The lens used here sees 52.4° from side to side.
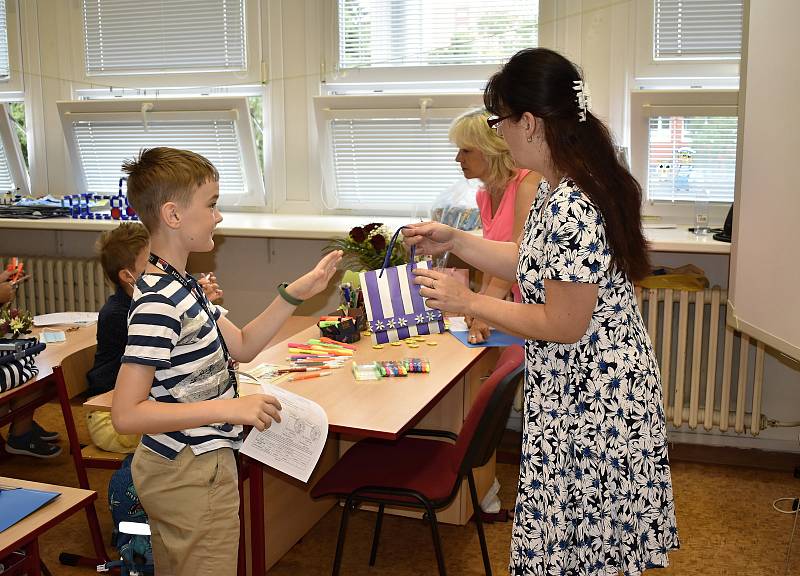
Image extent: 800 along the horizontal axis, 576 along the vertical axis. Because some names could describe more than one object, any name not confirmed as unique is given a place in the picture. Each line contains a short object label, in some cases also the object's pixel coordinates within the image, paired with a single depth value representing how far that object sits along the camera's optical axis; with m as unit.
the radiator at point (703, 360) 3.78
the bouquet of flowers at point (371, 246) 3.16
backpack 2.49
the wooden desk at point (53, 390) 2.74
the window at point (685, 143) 3.89
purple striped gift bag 2.64
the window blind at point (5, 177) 5.30
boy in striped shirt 1.70
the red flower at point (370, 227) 3.20
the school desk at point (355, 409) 2.21
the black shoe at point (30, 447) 3.85
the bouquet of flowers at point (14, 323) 3.04
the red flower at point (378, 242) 3.15
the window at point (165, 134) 4.72
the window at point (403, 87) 4.23
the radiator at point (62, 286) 4.91
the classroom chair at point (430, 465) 2.37
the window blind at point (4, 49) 5.10
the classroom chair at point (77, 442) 2.81
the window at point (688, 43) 3.84
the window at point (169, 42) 4.65
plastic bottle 3.88
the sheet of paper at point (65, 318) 3.51
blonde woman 3.05
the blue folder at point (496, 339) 2.93
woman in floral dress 1.72
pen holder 2.98
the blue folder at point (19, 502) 1.81
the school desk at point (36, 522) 1.72
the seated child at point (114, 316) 2.90
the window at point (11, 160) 5.21
